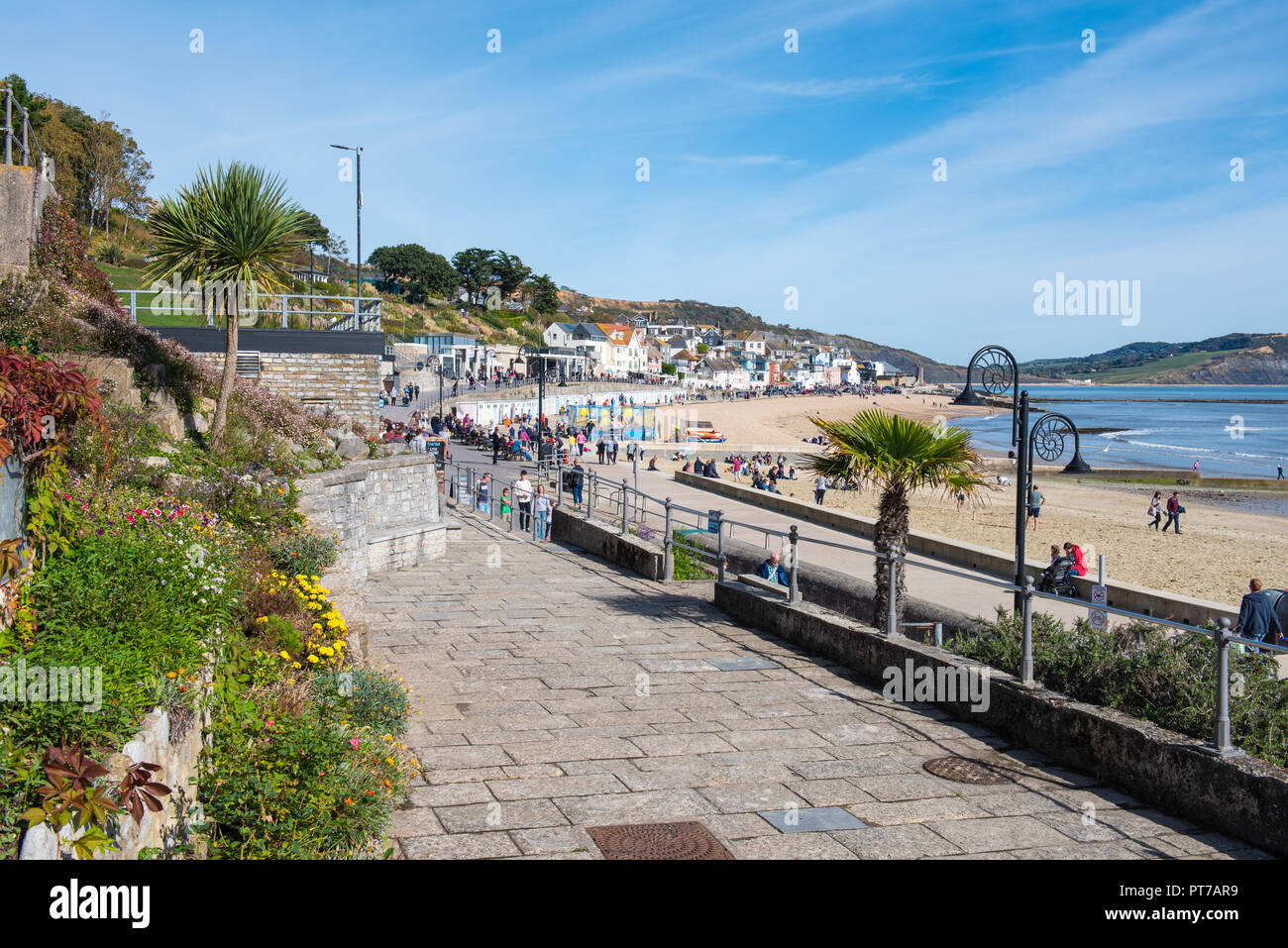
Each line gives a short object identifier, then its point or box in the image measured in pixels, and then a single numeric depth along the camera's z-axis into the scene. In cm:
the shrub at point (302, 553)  858
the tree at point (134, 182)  5678
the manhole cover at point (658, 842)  448
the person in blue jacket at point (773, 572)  1350
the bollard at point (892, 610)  782
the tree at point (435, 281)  11919
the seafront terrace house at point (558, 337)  12938
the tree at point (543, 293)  14275
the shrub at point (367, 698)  545
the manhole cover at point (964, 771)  568
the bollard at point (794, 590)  944
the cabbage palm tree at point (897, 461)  873
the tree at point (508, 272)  13612
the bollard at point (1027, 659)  642
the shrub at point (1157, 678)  534
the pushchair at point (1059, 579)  1712
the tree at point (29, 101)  4125
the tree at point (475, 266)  13500
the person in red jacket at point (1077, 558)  1797
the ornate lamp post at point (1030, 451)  1173
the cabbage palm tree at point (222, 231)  1290
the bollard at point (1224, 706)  496
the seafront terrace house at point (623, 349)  13938
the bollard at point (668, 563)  1258
